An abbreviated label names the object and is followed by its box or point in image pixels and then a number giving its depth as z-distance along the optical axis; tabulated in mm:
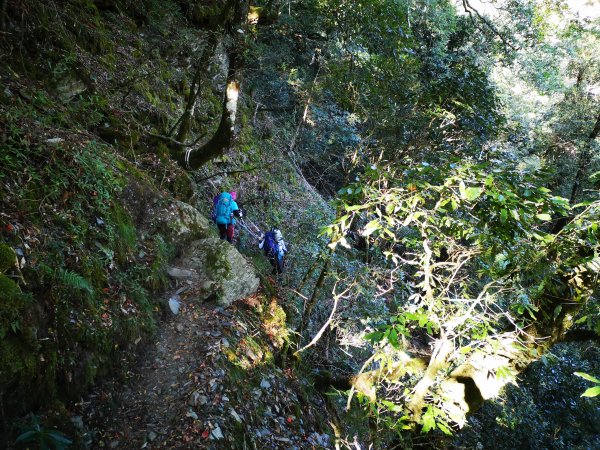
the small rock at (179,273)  6312
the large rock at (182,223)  6750
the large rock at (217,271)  6477
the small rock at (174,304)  5766
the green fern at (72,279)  3848
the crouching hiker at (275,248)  9547
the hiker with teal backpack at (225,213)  8834
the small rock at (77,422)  3598
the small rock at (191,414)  4293
